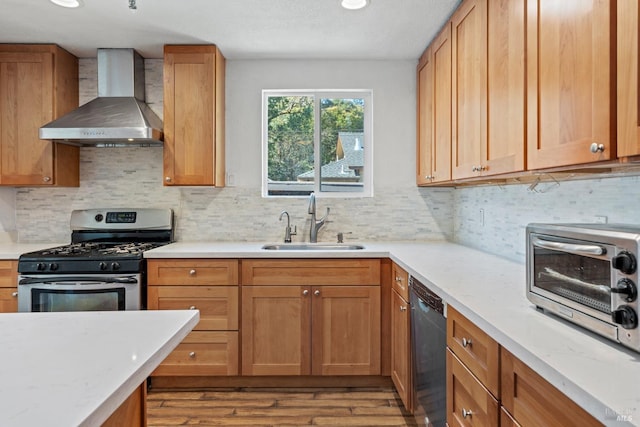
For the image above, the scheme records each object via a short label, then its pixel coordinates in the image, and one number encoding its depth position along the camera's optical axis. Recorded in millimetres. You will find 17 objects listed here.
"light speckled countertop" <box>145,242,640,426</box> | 721
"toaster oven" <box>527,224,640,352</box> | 875
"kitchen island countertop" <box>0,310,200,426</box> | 615
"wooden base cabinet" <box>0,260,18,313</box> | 2578
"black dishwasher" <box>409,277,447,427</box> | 1633
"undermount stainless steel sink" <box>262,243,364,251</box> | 3045
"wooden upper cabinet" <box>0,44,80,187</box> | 2887
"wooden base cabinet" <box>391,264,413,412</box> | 2203
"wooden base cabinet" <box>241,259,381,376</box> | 2645
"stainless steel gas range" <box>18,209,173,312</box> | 2500
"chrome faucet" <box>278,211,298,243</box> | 3129
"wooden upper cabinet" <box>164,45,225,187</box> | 2887
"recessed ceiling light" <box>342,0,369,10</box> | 2242
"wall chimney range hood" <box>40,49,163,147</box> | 2713
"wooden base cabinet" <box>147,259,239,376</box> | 2613
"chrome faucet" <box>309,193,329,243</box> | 3111
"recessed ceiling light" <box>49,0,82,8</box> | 2260
